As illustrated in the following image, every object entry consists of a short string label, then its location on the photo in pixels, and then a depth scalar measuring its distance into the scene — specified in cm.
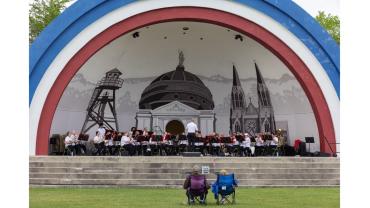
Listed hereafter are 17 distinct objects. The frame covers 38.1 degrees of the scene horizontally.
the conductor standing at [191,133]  2395
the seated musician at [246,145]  2595
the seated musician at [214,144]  2533
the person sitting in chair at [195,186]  1292
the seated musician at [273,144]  2641
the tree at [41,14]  3906
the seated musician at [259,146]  2636
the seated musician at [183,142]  2464
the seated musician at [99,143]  2503
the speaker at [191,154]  2092
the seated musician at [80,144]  2517
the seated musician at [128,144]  2443
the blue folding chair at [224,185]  1282
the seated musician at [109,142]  2495
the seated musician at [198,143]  2490
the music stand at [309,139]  2631
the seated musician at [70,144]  2465
